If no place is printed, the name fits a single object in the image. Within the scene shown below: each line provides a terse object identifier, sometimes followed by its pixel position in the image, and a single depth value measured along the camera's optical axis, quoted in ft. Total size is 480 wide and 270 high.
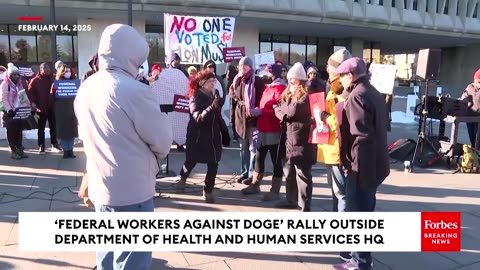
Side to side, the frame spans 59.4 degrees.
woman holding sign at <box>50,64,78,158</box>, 26.17
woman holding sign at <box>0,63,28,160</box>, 26.73
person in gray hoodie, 7.73
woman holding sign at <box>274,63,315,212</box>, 16.03
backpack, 25.71
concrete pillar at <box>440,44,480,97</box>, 107.74
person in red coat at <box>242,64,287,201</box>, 18.52
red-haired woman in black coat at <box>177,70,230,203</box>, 17.71
